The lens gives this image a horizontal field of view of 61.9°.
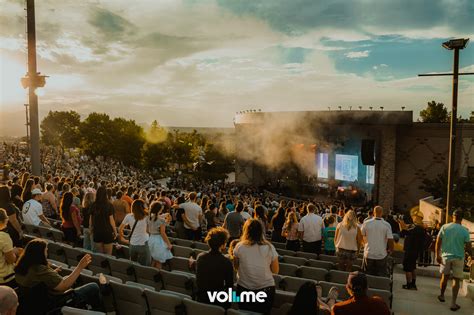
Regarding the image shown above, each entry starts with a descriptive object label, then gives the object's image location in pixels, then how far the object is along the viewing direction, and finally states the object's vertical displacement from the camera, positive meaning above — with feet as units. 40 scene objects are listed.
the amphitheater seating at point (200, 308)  11.75 -5.12
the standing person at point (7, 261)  15.00 -4.79
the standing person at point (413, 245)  24.66 -6.39
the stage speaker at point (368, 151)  99.25 -2.36
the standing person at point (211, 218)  30.78 -6.15
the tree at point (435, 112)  223.92 +17.79
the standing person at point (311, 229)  25.57 -5.79
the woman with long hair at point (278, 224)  28.66 -6.25
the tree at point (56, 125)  326.44 +9.78
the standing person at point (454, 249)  21.16 -5.73
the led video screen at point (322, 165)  115.58 -7.05
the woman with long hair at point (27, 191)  28.84 -4.04
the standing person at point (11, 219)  20.11 -4.23
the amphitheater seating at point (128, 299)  13.53 -5.67
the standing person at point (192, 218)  28.12 -5.73
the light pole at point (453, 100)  31.89 +3.53
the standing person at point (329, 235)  26.08 -6.29
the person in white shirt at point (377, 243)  21.49 -5.51
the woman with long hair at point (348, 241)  22.36 -5.67
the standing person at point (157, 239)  19.99 -5.18
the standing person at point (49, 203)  30.53 -5.30
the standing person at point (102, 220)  21.07 -4.42
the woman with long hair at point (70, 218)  23.79 -4.93
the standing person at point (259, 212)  26.40 -4.87
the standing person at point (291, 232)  26.89 -6.24
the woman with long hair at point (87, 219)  22.70 -4.72
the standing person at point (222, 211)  34.25 -6.25
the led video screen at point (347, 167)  108.68 -7.10
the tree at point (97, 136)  227.20 +0.79
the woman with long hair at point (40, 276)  12.89 -4.62
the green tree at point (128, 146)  217.77 -4.61
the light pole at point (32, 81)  47.60 +6.66
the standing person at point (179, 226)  28.87 -6.48
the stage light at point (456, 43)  31.68 +8.07
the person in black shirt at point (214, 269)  13.05 -4.30
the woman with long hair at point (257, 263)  13.42 -4.21
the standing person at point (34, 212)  25.85 -5.02
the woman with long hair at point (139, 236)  19.54 -4.88
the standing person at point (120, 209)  26.55 -4.86
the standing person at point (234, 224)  25.11 -5.37
